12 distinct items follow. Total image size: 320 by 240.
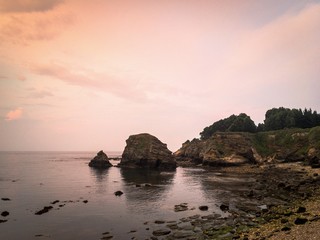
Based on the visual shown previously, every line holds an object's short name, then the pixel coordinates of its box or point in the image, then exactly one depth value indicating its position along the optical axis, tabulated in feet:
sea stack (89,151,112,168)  437.17
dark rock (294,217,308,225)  93.15
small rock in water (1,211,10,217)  134.83
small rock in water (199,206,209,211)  144.36
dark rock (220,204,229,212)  140.87
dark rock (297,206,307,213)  113.29
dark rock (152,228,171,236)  106.10
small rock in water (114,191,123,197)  192.65
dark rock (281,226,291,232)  87.66
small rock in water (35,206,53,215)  139.34
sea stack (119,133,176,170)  398.01
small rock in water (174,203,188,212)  146.49
